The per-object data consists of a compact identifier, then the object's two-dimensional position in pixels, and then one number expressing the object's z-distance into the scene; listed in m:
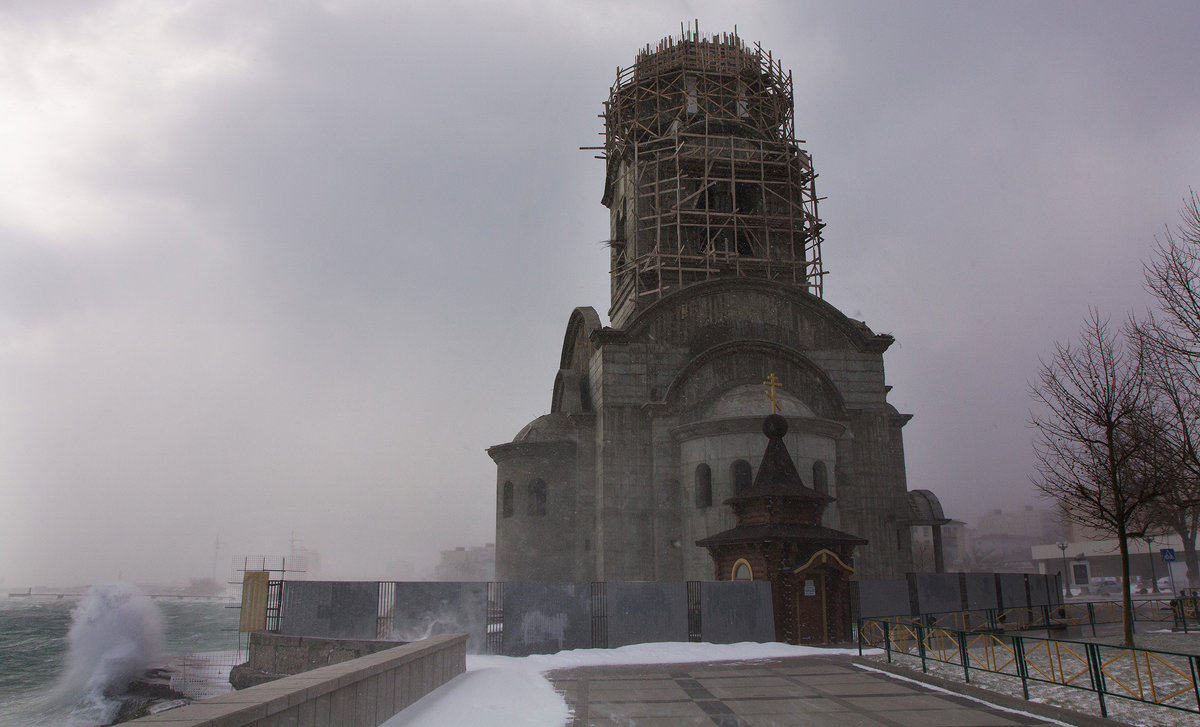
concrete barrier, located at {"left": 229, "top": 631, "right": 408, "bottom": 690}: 19.53
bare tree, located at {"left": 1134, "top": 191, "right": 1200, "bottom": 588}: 15.73
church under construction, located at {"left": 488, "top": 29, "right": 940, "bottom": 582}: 27.28
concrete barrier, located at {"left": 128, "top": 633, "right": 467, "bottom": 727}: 6.14
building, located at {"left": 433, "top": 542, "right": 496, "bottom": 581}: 118.88
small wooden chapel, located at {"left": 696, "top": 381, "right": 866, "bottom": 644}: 20.16
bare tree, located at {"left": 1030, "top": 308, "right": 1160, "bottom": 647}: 18.30
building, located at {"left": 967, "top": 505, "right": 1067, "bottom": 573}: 101.50
